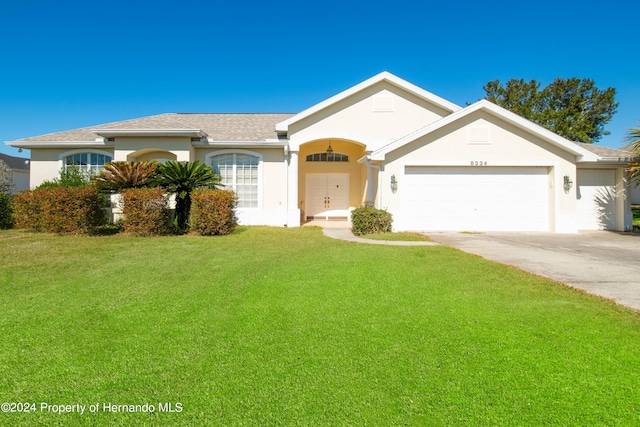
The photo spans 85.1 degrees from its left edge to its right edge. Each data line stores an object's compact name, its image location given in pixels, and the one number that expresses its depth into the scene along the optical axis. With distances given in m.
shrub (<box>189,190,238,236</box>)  12.42
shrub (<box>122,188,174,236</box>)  11.99
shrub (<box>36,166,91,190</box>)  13.81
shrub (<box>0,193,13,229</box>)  14.45
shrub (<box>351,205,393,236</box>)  13.13
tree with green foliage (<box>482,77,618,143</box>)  39.25
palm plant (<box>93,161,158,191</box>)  12.55
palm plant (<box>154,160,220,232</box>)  12.85
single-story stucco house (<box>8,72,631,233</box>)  14.11
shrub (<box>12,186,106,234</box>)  11.82
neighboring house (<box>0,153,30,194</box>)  32.97
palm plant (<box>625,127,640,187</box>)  13.73
